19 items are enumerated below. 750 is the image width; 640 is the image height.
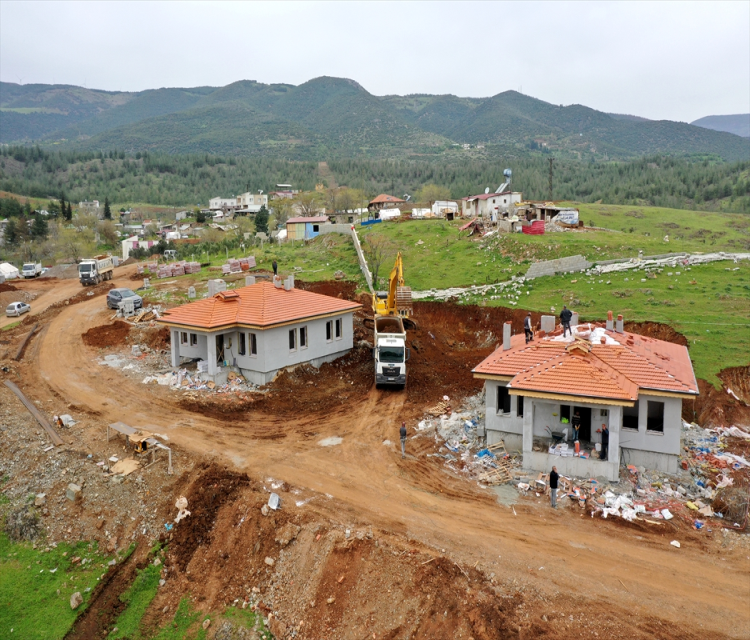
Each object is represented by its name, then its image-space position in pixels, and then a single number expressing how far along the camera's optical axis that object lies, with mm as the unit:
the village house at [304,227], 67625
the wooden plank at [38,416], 19828
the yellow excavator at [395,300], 31750
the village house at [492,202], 68625
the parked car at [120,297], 39219
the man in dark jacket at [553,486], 15312
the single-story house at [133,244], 77431
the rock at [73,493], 16594
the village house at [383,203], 84938
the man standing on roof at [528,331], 23025
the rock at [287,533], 14453
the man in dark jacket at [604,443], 17031
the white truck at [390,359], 26078
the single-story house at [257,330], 26266
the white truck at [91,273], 51750
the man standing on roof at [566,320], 20344
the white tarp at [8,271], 59038
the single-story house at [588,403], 16656
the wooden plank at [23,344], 30173
